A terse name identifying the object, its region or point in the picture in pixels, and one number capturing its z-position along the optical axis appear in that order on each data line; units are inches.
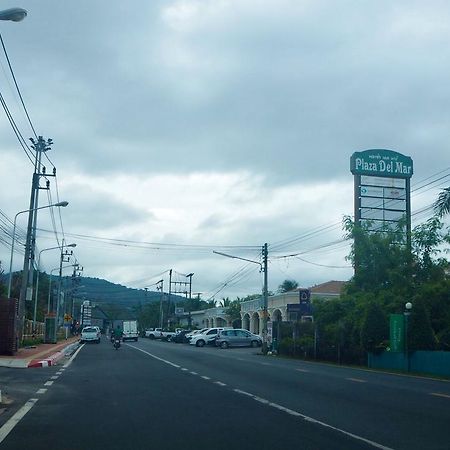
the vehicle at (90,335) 2844.5
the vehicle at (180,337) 3279.0
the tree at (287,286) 4050.2
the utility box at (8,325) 1478.8
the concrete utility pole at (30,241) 1654.8
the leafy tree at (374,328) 1450.5
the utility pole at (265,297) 2011.6
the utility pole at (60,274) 3068.2
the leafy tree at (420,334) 1315.2
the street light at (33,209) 1573.1
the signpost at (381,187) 1957.4
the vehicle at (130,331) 3435.0
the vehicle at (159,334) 3692.7
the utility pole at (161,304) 5257.4
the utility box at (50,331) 2500.0
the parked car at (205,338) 2699.3
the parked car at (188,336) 2979.3
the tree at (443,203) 1071.6
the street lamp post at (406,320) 1327.5
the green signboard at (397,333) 1339.8
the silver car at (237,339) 2556.6
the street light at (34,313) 2441.4
